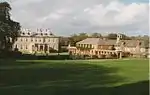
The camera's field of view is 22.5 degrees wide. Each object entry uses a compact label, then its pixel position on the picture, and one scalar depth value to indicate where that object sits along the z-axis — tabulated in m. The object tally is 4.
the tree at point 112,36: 158.77
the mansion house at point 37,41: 122.94
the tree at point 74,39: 138.77
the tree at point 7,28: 68.92
